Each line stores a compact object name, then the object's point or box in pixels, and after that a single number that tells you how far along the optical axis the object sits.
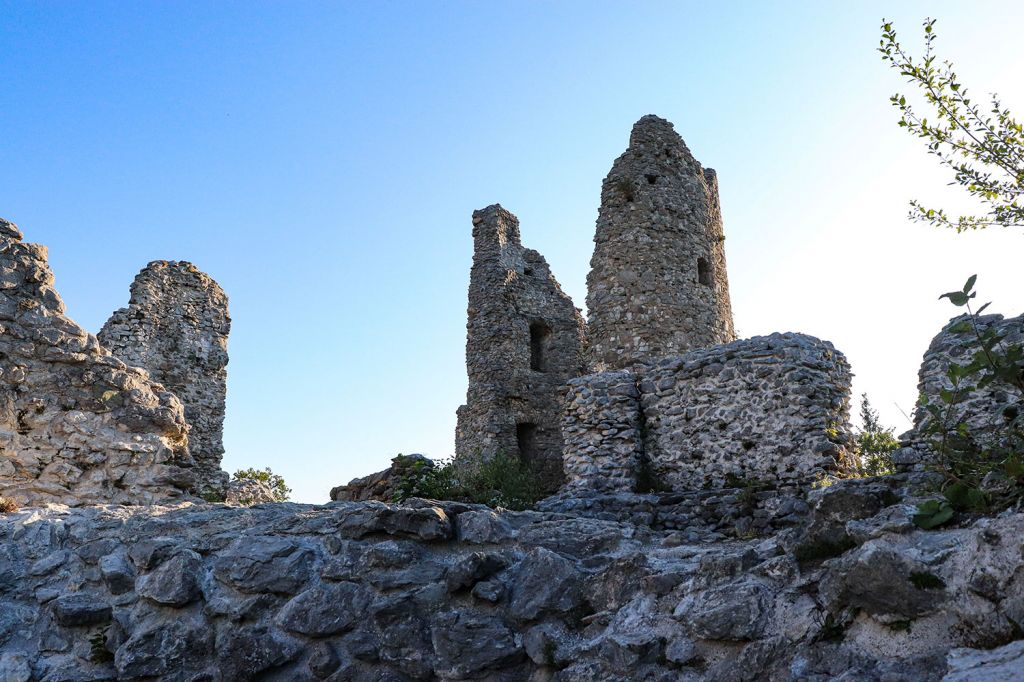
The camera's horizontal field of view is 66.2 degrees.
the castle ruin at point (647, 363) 8.74
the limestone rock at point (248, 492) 13.81
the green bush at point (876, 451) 8.65
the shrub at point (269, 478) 17.80
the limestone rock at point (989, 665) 2.25
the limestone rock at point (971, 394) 7.71
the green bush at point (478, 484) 9.46
